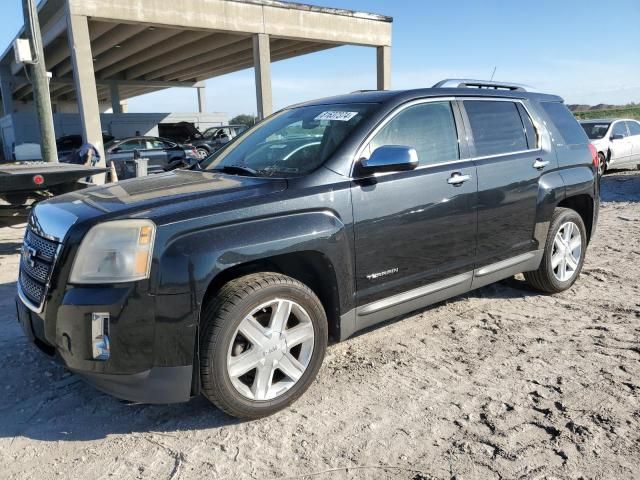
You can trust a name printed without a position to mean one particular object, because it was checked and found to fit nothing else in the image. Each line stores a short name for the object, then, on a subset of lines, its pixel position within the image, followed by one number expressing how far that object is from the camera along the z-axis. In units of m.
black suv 2.62
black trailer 6.08
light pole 9.30
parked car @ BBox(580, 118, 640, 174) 13.82
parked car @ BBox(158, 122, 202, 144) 24.42
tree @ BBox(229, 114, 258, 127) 75.84
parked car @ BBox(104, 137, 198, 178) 16.90
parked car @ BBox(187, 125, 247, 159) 22.33
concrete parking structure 14.80
